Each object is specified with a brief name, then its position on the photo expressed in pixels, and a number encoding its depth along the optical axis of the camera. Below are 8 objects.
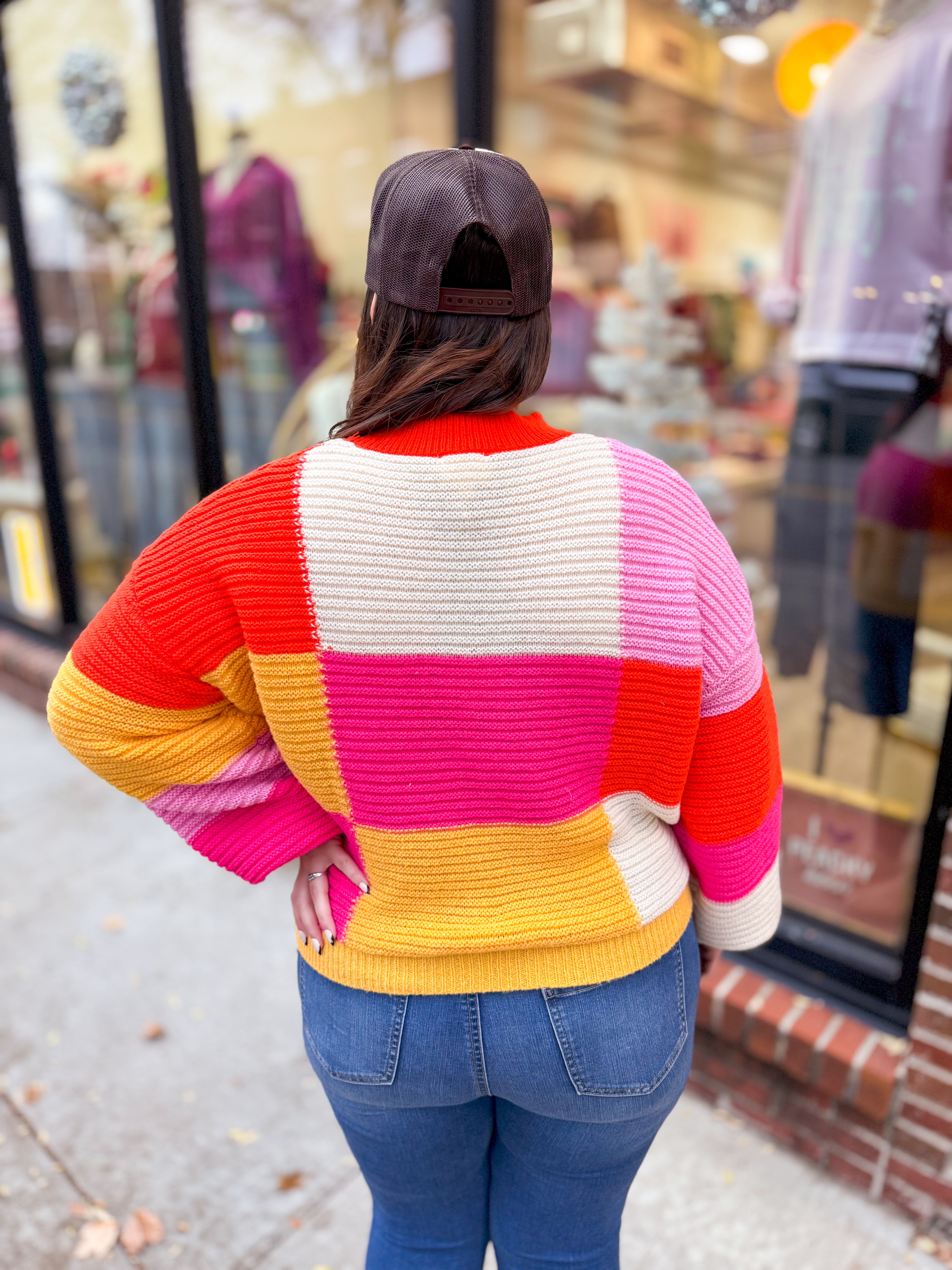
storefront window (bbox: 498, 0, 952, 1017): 2.22
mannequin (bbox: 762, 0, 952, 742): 2.07
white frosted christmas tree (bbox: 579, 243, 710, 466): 2.87
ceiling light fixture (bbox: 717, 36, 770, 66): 2.46
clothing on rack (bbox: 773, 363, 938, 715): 2.36
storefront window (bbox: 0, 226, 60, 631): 4.67
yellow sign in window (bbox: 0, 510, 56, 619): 4.76
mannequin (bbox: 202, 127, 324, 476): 3.68
